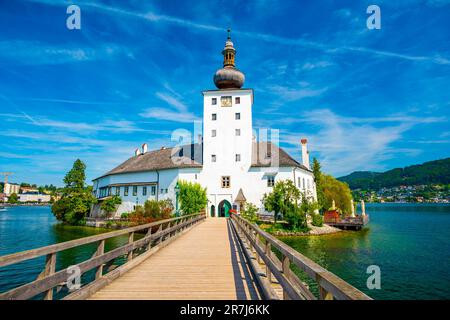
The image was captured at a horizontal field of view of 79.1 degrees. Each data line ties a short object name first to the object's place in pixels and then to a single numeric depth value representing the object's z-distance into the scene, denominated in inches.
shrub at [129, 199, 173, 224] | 1157.7
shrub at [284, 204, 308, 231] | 1174.3
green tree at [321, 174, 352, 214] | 1787.6
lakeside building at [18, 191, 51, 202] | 7066.9
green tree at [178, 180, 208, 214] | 1227.9
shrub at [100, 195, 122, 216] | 1520.7
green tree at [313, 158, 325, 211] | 1731.1
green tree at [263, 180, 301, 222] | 1185.4
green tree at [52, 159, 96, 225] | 1635.1
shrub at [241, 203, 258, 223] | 1170.7
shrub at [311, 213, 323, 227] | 1299.2
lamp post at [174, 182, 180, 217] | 1293.1
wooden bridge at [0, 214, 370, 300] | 127.8
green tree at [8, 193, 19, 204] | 6544.3
